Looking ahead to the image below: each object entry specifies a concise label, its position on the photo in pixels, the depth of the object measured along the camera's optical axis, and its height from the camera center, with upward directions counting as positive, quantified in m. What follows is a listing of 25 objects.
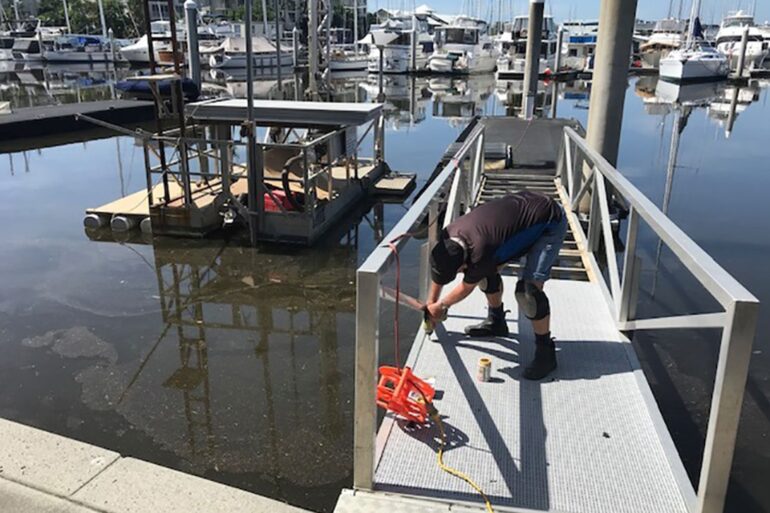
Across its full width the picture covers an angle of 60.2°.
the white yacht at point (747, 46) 50.91 -0.65
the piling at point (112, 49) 57.72 -1.53
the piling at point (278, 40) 13.32 -0.15
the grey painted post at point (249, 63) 9.05 -0.40
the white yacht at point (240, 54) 50.31 -1.61
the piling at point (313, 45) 15.38 -0.27
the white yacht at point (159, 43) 54.66 -0.86
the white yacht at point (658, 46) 60.03 -0.83
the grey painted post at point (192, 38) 22.45 -0.20
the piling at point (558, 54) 48.78 -1.31
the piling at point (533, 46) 20.39 -0.32
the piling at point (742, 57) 45.00 -1.28
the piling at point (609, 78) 9.95 -0.63
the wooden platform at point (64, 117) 19.31 -2.58
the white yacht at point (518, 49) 50.00 -1.10
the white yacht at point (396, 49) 52.00 -1.20
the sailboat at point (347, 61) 50.54 -2.01
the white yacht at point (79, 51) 58.16 -1.70
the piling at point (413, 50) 52.22 -1.20
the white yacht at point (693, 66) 42.66 -1.80
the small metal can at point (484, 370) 4.16 -2.00
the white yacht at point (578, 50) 55.12 -1.23
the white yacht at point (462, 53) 51.59 -1.40
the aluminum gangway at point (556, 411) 2.79 -2.06
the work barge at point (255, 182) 9.70 -2.21
